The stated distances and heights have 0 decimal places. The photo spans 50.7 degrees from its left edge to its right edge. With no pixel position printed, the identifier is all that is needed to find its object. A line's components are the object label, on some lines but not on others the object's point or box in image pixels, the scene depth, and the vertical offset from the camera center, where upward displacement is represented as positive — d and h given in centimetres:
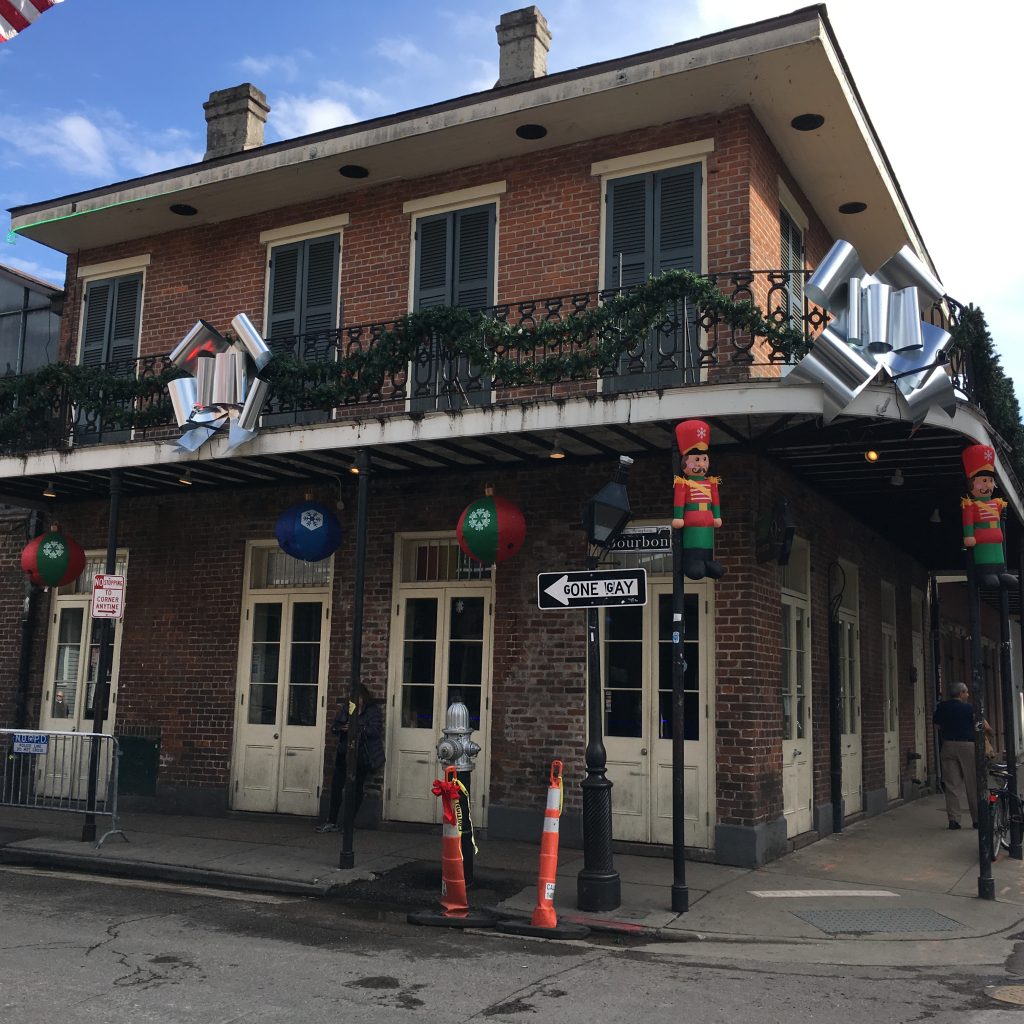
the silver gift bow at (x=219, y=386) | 1080 +299
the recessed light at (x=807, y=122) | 1091 +578
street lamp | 793 -53
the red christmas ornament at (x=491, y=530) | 1004 +146
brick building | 1009 +232
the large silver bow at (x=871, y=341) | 862 +288
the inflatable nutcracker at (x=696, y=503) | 817 +144
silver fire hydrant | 851 -49
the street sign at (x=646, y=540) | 847 +119
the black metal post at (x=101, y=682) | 1053 -2
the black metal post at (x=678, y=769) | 802 -56
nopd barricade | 1080 -98
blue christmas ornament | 1108 +156
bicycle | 1031 -106
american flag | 842 +511
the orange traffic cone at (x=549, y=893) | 736 -138
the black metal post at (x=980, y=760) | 876 -49
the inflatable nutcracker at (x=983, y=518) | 909 +153
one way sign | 815 +78
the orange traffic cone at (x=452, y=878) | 768 -137
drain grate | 775 -161
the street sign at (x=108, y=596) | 1089 +83
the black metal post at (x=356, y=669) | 929 +15
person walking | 1270 -57
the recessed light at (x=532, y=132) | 1130 +580
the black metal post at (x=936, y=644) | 1838 +96
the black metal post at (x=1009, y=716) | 1058 -15
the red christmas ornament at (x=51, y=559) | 1240 +136
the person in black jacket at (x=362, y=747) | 1103 -61
